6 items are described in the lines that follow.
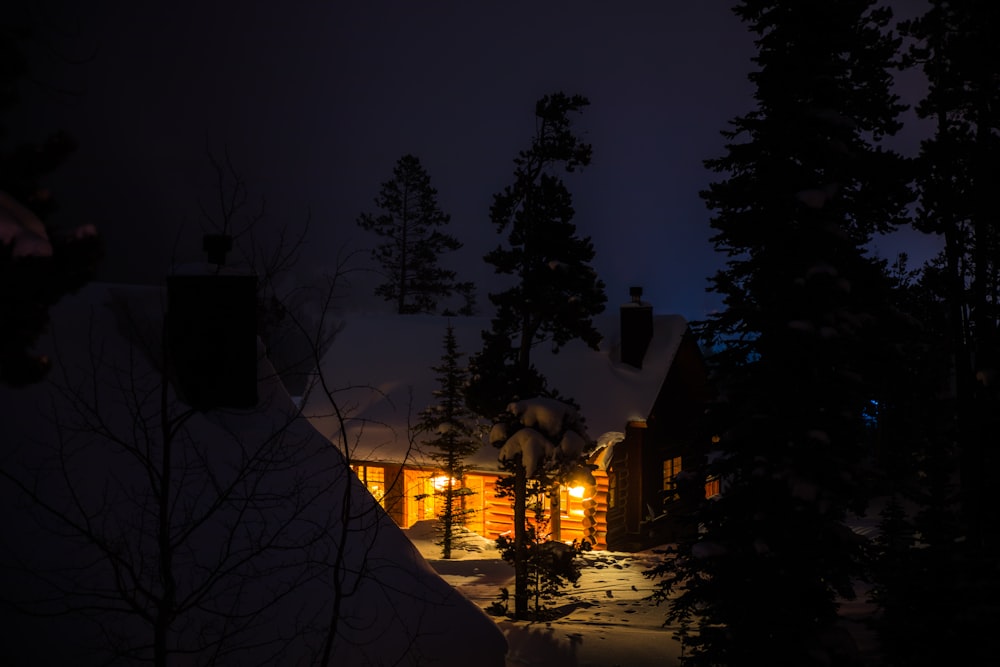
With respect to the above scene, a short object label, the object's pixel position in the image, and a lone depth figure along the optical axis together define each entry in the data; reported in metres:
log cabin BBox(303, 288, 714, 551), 22.23
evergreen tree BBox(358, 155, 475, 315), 44.06
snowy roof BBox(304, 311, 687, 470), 22.92
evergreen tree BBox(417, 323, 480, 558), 20.44
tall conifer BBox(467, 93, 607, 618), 15.48
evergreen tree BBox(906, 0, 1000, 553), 13.65
